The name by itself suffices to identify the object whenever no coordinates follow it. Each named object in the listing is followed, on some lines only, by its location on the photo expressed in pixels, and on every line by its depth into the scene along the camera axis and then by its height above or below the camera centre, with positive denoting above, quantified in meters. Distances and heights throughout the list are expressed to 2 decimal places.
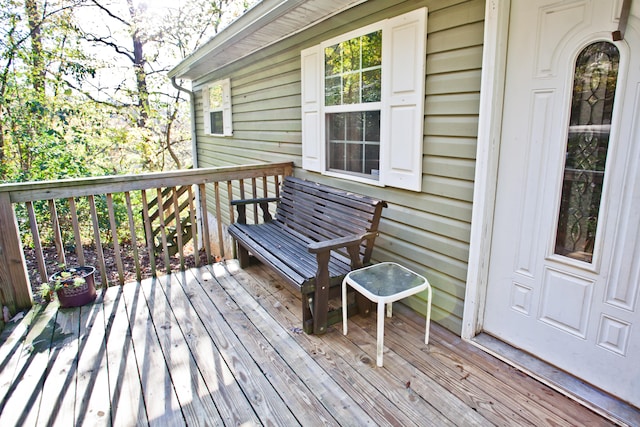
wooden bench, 2.33 -0.78
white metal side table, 2.03 -0.84
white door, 1.62 -0.25
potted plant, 2.73 -1.09
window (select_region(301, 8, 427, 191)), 2.44 +0.29
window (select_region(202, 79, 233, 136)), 5.82 +0.57
